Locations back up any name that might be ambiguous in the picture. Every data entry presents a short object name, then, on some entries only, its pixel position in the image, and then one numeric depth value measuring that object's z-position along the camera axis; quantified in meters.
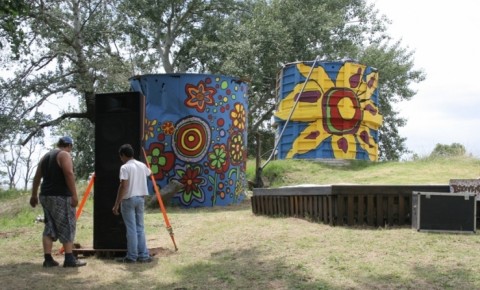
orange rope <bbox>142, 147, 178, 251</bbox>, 9.22
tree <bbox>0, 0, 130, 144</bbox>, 23.33
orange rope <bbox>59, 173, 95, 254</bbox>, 9.81
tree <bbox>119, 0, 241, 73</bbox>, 32.75
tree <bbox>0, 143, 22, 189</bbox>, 49.06
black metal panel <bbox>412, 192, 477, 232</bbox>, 9.01
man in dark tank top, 8.00
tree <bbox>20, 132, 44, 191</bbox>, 48.33
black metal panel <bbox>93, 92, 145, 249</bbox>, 9.16
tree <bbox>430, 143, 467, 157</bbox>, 22.50
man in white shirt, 8.29
